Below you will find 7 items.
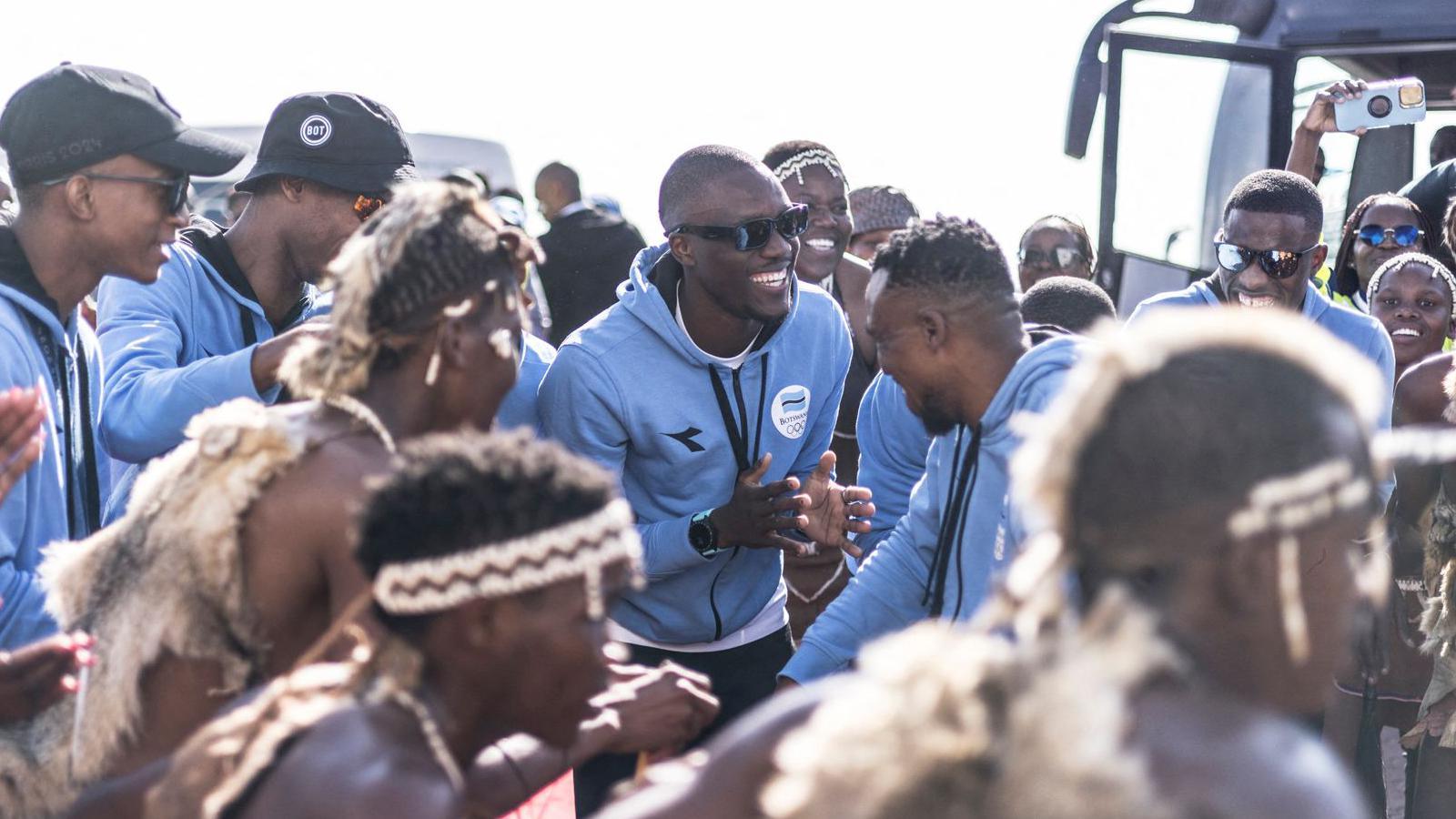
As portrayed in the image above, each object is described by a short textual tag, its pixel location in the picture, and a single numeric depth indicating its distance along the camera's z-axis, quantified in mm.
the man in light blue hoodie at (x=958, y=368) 3398
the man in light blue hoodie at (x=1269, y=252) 5199
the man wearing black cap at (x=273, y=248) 4008
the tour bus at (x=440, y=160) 15031
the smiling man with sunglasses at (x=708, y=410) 4309
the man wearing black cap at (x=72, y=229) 3416
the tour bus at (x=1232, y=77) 8477
